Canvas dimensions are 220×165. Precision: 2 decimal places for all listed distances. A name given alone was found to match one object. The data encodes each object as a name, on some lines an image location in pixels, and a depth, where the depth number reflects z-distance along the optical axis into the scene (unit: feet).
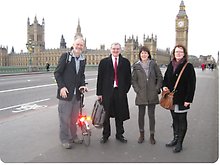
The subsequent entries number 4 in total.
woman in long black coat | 10.34
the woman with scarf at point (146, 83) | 11.51
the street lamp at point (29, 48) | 82.61
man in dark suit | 11.49
